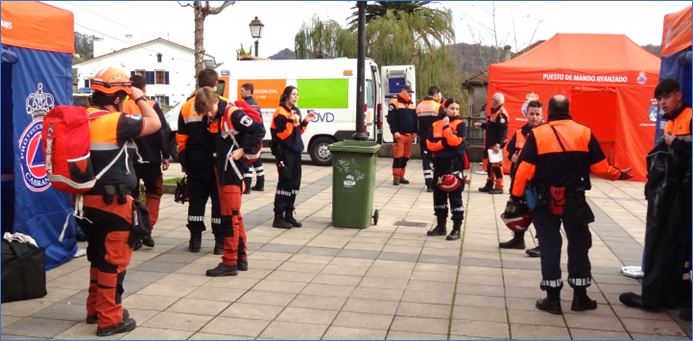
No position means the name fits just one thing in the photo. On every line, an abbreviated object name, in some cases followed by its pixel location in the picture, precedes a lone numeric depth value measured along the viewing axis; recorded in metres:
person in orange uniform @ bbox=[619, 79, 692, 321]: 5.32
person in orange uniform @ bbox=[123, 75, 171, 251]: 7.39
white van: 17.14
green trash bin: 9.11
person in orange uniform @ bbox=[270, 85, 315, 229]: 8.93
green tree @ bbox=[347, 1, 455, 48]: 33.22
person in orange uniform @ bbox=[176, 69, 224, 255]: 7.23
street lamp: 21.00
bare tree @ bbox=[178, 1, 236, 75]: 13.62
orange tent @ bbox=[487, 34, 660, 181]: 16.14
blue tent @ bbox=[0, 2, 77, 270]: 6.25
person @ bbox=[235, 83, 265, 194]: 12.52
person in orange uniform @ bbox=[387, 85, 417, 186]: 14.14
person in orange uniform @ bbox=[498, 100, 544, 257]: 7.13
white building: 65.62
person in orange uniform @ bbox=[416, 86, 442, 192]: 13.21
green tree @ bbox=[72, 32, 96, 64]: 56.64
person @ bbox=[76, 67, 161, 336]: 4.78
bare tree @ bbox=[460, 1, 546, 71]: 27.12
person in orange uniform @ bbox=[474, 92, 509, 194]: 12.59
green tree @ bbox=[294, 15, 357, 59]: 31.19
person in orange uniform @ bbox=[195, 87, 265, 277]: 6.53
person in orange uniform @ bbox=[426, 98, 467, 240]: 8.48
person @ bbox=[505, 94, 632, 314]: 5.46
